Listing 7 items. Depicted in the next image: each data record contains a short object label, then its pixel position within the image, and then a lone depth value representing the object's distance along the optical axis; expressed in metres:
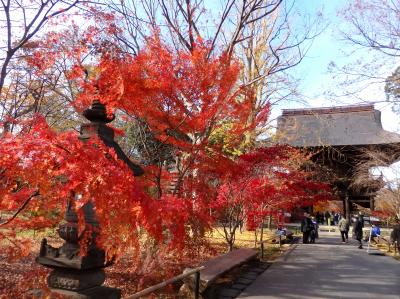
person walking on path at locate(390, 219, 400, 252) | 13.24
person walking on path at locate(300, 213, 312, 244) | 16.80
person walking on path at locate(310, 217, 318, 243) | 17.12
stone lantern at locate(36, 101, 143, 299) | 4.75
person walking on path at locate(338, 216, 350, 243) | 17.61
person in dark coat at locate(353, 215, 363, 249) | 15.76
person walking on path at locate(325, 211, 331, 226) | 33.53
